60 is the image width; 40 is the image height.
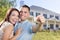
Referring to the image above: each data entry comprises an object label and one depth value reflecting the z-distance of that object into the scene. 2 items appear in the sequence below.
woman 1.48
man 1.50
